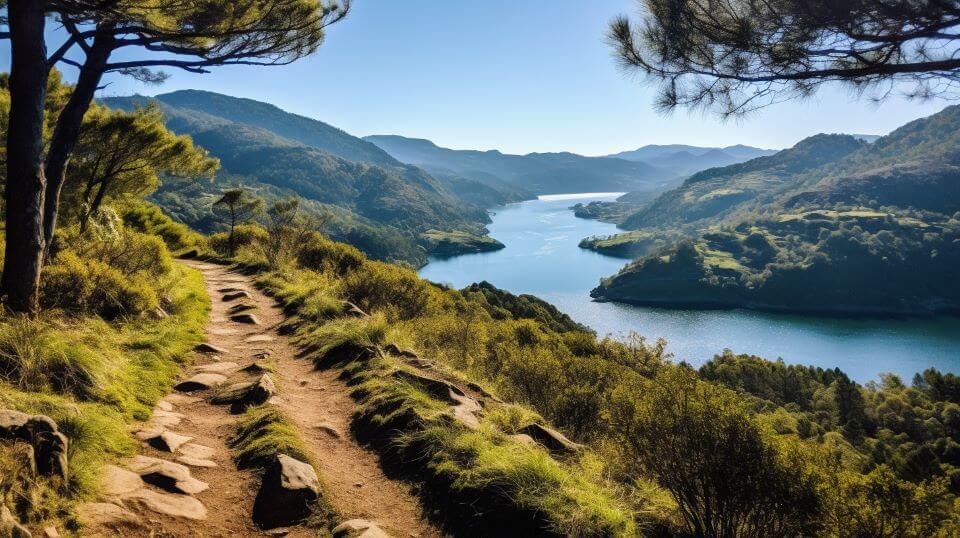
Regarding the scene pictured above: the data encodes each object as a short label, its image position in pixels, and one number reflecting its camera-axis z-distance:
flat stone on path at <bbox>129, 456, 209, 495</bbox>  3.30
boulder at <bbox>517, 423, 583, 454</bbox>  4.72
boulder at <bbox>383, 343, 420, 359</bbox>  6.89
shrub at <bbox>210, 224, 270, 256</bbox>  21.42
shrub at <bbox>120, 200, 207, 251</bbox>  20.19
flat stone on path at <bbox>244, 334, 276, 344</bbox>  7.84
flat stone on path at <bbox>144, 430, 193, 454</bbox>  3.84
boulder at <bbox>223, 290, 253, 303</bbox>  10.87
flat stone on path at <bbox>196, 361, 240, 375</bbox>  6.03
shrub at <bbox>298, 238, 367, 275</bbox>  16.06
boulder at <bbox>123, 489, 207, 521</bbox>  2.99
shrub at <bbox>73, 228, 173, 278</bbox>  8.12
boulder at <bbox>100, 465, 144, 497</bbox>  2.98
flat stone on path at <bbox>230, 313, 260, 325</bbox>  9.00
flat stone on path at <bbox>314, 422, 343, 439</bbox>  4.72
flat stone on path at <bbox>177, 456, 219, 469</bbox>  3.73
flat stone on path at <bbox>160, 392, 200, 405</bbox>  4.93
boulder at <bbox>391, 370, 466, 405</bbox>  5.40
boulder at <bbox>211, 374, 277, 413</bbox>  5.01
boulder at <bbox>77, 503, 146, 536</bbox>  2.65
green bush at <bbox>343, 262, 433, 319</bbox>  11.61
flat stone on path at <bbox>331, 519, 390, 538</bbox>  3.10
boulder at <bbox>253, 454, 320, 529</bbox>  3.26
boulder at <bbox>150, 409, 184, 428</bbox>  4.30
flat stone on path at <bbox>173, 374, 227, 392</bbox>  5.36
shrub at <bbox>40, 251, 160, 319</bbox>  6.20
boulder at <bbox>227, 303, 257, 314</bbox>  9.66
